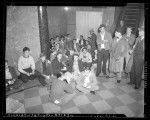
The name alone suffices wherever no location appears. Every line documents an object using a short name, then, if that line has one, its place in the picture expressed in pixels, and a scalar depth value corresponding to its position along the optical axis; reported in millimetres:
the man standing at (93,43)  4938
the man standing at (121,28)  5414
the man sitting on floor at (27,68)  3946
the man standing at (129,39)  4369
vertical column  4264
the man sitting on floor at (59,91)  3316
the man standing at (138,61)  3546
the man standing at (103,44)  4341
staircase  5684
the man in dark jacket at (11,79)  3684
